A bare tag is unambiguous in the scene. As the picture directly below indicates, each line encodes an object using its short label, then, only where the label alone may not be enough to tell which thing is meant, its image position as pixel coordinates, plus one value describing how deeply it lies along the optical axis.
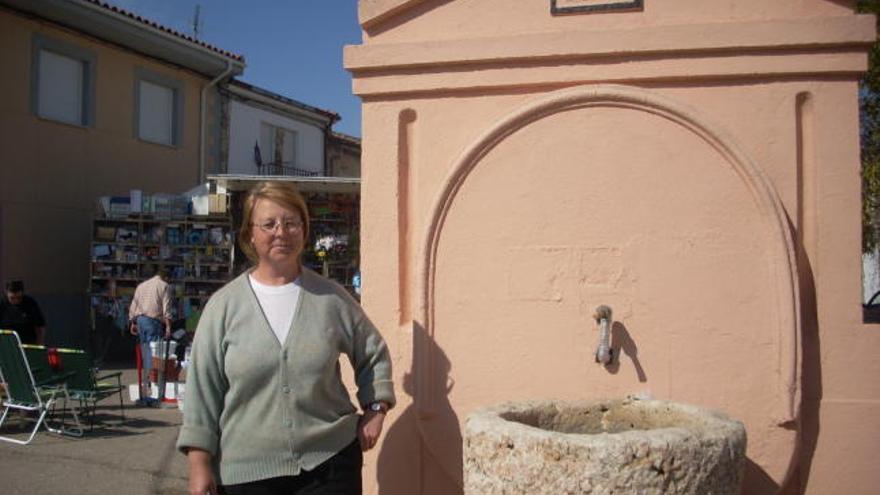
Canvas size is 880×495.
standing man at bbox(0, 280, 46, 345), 8.37
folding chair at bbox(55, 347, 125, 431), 7.27
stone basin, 2.51
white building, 16.70
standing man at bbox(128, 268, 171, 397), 9.51
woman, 2.65
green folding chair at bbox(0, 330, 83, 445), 7.05
